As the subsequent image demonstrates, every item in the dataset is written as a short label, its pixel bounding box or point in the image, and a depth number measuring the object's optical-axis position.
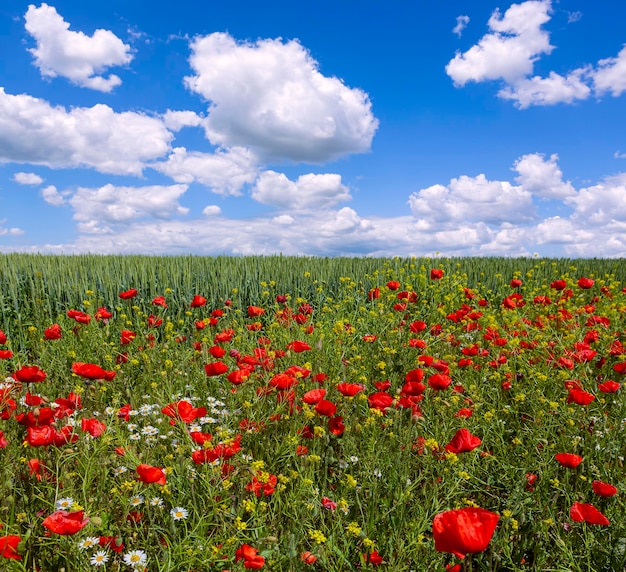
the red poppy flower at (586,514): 1.93
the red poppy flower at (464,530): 1.38
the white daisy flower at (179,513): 2.14
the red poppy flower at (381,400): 2.63
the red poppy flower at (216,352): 3.18
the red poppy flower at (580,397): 2.62
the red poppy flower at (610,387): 3.01
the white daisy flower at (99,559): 1.97
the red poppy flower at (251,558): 1.68
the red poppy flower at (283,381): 2.72
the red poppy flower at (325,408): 2.48
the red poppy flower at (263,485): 2.20
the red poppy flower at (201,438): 2.38
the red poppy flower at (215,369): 2.84
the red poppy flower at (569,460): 2.18
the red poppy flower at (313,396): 2.53
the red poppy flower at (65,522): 1.75
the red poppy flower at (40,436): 2.24
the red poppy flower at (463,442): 2.07
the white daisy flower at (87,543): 2.02
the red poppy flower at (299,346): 3.24
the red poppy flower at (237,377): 2.76
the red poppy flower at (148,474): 1.93
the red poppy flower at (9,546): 1.79
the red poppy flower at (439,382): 2.58
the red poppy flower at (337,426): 2.70
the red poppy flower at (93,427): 2.42
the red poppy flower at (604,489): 2.06
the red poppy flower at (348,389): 2.66
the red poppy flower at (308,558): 2.00
